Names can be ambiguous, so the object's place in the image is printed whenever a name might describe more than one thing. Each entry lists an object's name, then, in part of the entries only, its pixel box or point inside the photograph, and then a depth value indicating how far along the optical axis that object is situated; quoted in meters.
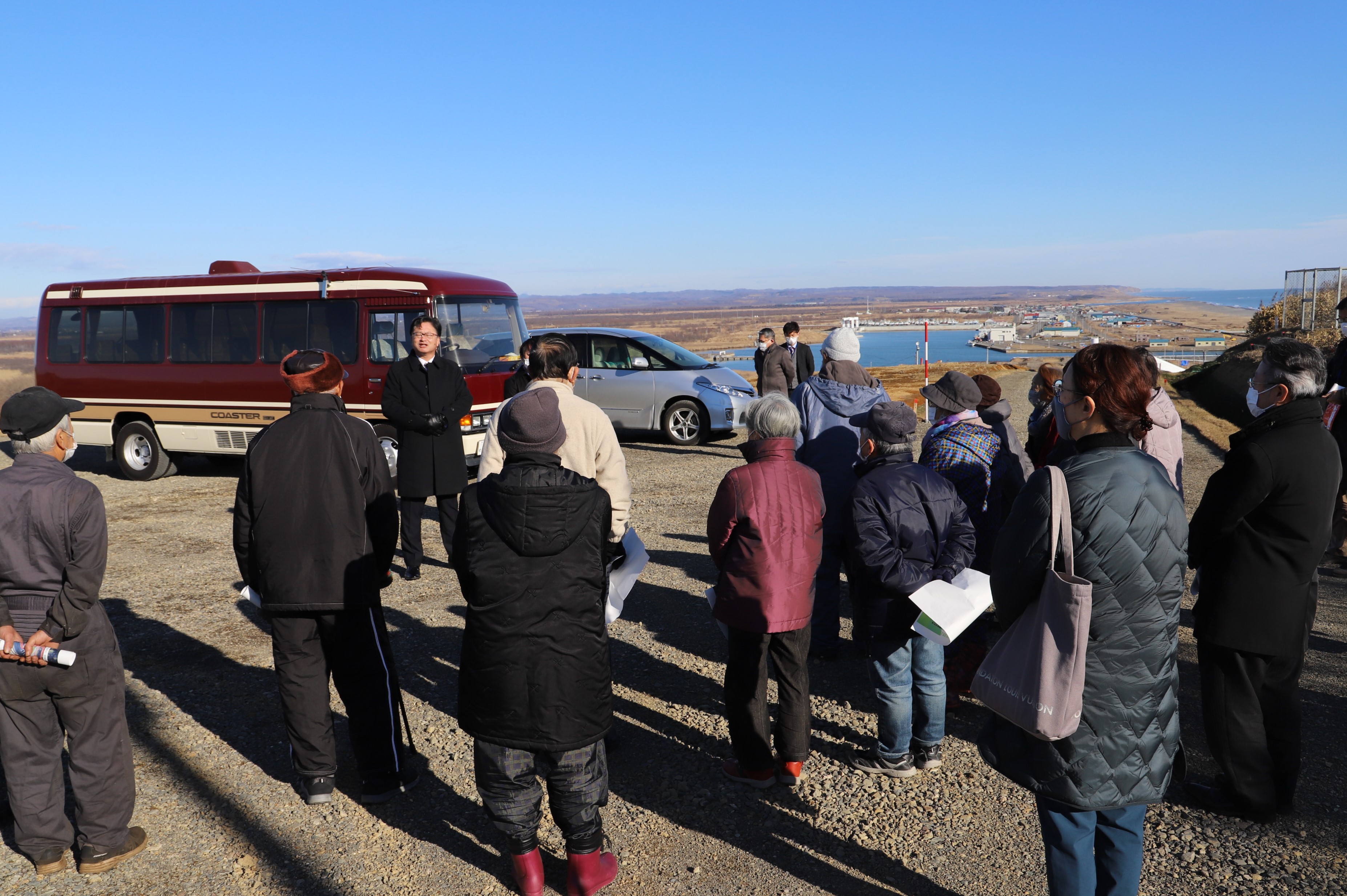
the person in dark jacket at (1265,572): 3.32
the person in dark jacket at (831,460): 5.16
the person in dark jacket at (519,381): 4.80
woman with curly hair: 2.27
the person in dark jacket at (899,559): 3.71
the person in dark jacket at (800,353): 13.45
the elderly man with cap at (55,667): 3.07
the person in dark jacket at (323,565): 3.51
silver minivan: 13.44
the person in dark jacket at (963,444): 4.42
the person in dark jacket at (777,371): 12.89
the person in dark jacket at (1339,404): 5.46
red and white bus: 10.44
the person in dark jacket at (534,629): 2.78
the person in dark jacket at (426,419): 6.72
